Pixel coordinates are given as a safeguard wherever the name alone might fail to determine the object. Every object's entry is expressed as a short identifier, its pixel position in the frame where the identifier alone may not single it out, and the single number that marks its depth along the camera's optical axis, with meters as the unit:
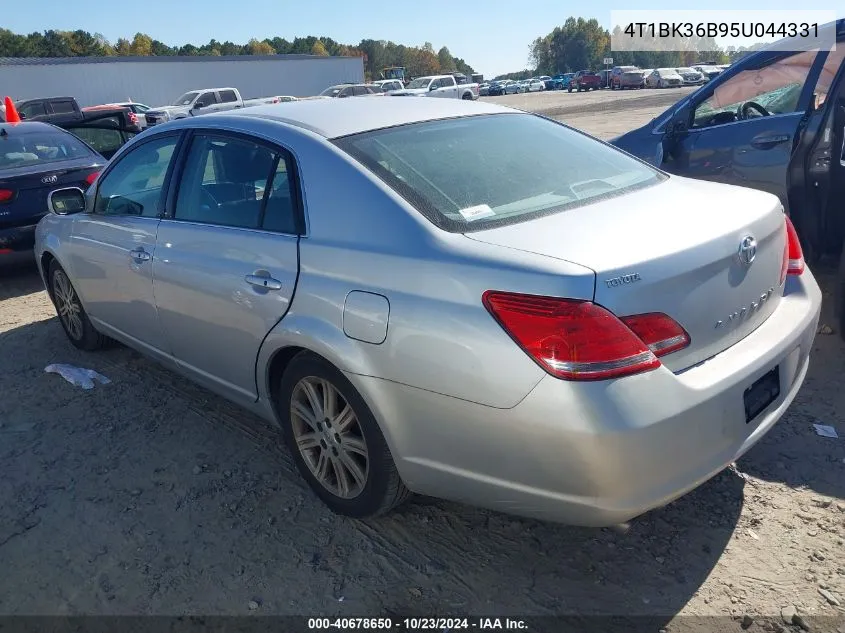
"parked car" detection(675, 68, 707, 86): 52.17
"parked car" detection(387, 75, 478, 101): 37.43
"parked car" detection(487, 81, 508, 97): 62.09
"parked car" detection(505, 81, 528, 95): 65.30
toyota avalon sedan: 2.05
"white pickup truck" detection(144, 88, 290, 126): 27.47
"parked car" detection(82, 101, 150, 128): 26.74
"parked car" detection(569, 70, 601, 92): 55.97
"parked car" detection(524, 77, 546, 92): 69.19
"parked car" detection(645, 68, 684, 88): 50.06
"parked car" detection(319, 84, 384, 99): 31.99
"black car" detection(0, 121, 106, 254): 6.63
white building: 41.28
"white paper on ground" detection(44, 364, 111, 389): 4.44
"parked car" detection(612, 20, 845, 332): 4.43
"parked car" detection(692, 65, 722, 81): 53.48
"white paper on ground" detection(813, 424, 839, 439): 3.31
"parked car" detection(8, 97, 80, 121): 20.66
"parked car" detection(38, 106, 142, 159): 8.49
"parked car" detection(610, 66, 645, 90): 51.87
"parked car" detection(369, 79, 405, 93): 43.04
